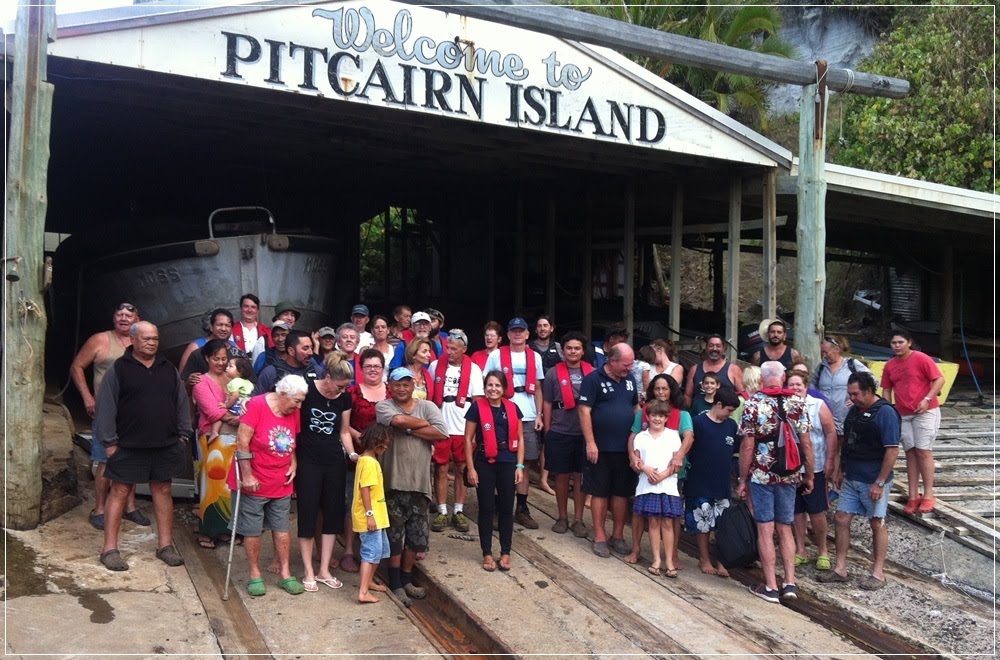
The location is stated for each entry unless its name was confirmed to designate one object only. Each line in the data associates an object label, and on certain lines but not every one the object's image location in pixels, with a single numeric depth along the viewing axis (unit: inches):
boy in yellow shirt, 227.5
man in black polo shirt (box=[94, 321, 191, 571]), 230.7
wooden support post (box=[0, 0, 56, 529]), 248.5
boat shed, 306.2
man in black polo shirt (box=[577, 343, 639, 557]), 277.0
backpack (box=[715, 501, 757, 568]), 262.1
